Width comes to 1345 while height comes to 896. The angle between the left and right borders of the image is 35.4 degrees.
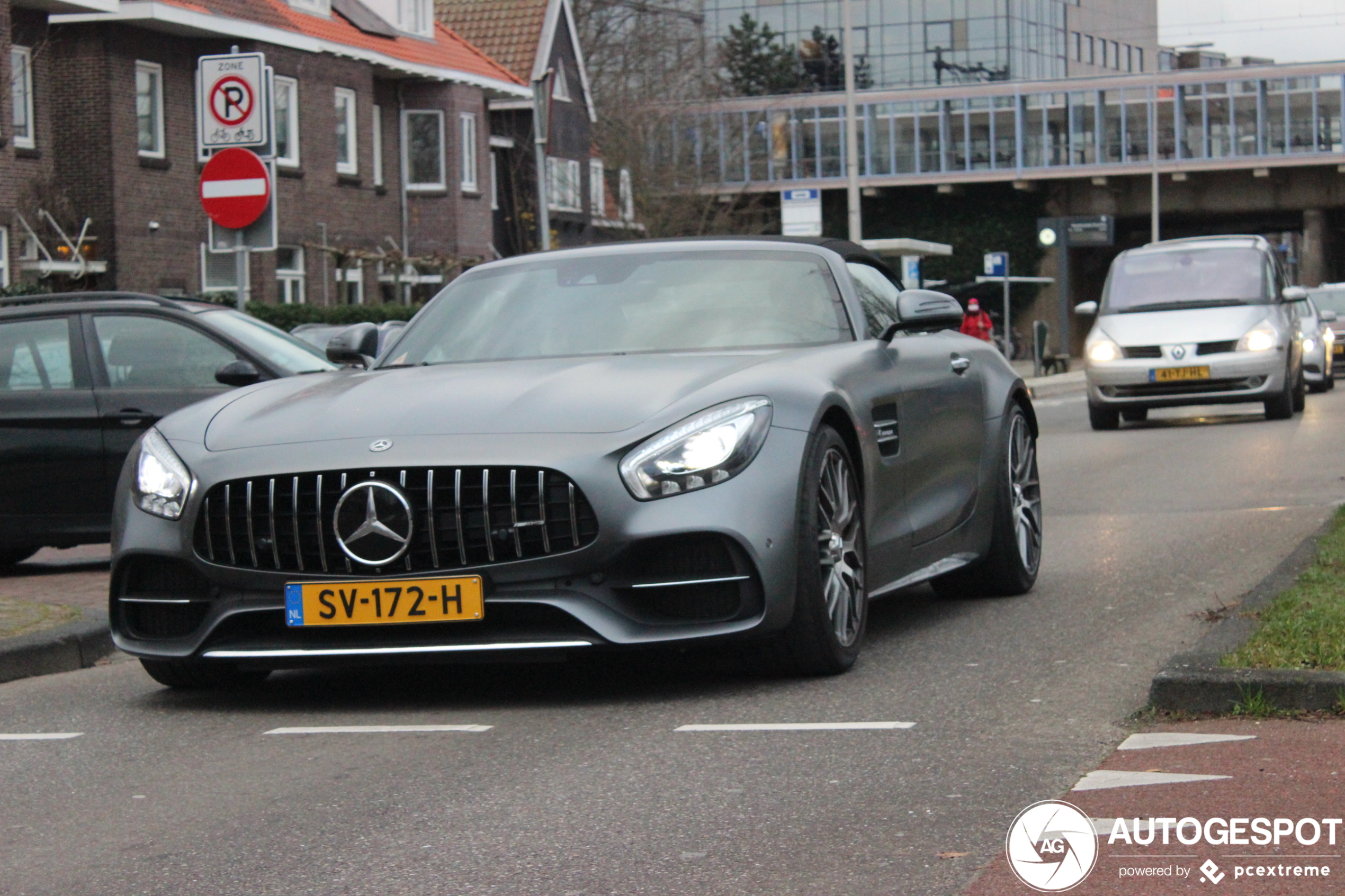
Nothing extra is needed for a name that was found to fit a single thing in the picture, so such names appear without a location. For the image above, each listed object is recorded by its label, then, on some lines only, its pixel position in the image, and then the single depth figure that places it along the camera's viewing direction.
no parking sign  13.14
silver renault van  21.64
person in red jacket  38.75
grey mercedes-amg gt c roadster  5.92
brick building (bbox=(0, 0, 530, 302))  31.70
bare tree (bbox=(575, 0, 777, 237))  52.81
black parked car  10.73
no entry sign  13.09
